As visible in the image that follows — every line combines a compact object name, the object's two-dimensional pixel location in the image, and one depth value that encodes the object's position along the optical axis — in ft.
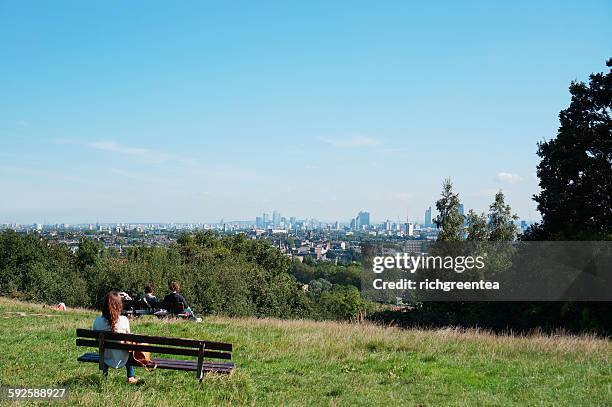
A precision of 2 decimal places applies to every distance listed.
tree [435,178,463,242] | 115.65
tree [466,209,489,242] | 111.34
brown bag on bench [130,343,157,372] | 24.38
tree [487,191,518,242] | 114.87
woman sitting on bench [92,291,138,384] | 24.59
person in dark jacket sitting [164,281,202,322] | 50.44
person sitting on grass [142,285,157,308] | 50.52
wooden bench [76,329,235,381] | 23.82
